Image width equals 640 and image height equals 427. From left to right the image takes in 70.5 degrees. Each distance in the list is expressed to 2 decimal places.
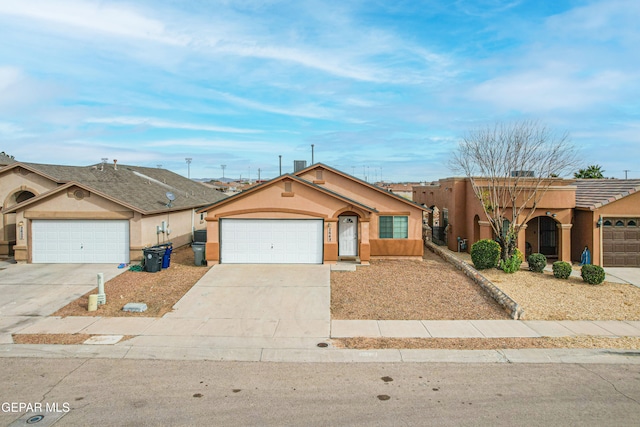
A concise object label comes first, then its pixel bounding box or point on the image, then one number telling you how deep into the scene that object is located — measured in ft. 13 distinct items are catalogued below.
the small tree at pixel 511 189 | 66.39
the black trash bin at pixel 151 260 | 59.57
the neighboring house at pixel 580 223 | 66.39
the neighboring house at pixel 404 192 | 218.75
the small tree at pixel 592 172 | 128.36
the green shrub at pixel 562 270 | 56.80
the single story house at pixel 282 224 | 64.13
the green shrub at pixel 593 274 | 53.62
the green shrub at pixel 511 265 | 60.18
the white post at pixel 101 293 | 45.36
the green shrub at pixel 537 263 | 61.11
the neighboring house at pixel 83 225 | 65.41
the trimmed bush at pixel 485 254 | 60.75
